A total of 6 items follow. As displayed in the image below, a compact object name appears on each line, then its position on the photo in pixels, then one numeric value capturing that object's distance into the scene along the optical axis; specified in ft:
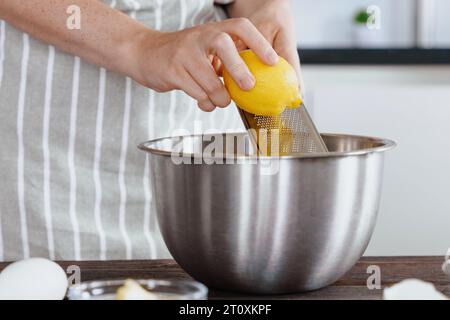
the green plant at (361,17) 8.74
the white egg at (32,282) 2.90
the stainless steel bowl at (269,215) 2.99
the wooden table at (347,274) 3.15
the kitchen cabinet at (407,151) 7.63
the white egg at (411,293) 2.76
